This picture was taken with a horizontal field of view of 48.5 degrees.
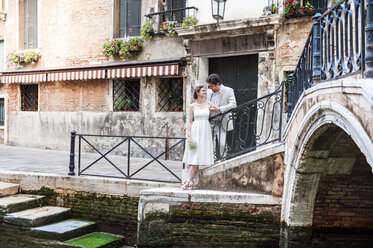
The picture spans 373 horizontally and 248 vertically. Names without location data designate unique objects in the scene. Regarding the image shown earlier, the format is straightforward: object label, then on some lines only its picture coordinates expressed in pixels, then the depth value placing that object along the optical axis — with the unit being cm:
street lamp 884
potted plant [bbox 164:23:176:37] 990
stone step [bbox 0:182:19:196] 720
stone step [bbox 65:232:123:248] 596
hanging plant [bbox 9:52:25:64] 1298
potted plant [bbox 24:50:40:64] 1268
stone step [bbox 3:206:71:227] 635
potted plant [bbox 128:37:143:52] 1053
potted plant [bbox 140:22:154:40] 1032
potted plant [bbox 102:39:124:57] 1084
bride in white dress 578
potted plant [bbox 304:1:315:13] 806
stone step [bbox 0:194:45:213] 668
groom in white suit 598
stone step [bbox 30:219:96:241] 605
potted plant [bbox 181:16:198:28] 951
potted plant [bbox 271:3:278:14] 844
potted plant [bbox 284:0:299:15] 817
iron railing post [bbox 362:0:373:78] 290
